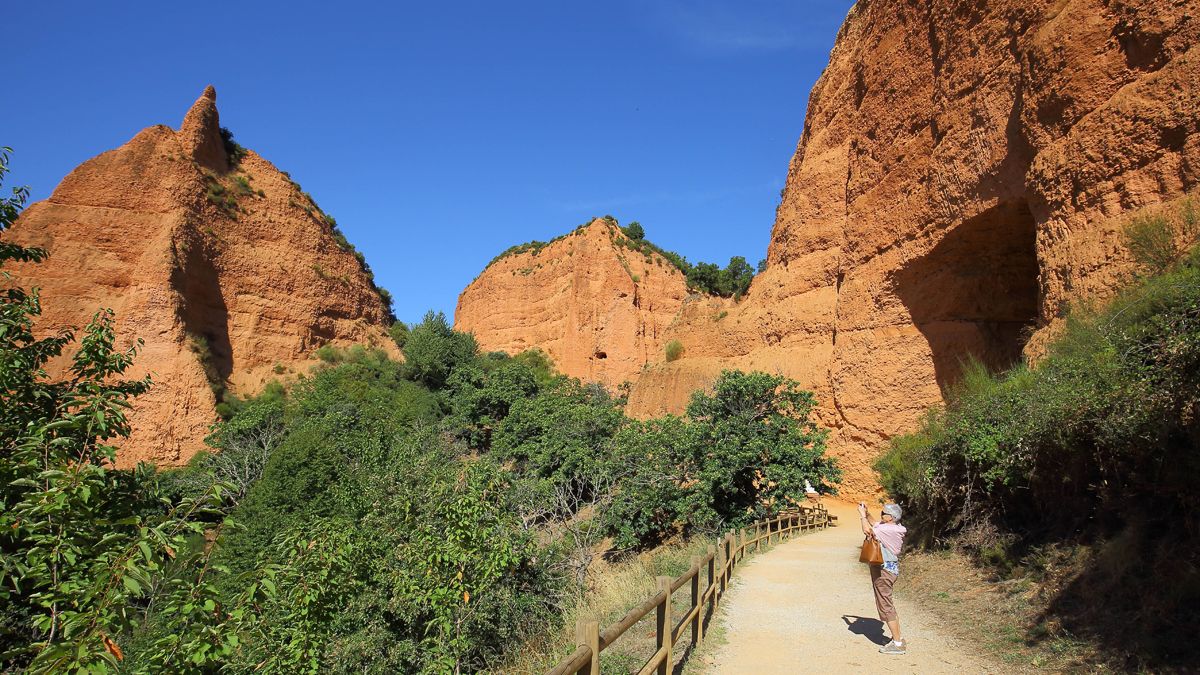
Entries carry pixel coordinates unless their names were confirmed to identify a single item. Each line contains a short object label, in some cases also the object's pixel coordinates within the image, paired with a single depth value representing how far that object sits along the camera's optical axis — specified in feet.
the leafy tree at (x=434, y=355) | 134.92
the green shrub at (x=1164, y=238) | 32.55
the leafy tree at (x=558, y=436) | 67.87
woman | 22.35
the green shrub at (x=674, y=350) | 117.08
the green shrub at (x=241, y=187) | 136.56
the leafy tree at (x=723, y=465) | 53.16
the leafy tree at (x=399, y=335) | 164.23
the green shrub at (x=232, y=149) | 142.41
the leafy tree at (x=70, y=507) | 11.16
